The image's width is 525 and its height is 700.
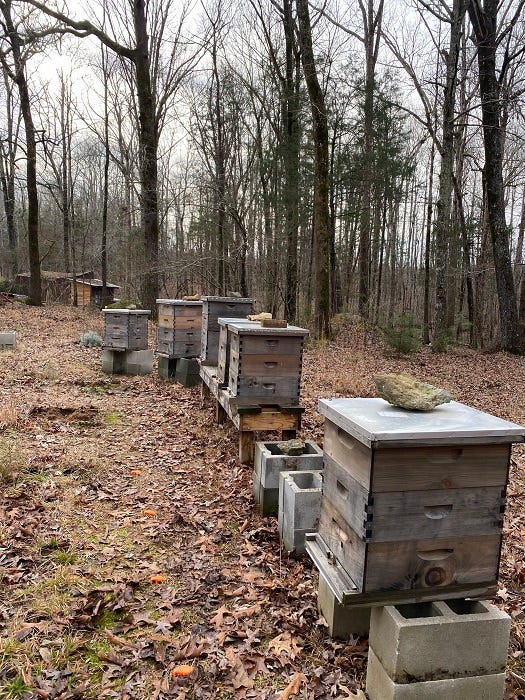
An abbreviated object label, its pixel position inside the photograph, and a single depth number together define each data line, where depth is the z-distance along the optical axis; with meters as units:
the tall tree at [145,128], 14.80
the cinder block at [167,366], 9.93
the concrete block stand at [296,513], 3.94
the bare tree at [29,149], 18.33
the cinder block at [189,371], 9.70
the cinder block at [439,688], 2.42
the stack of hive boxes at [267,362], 5.50
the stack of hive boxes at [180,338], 9.40
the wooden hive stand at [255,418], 5.60
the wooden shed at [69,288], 27.27
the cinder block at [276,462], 4.67
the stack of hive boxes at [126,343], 10.05
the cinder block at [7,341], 12.11
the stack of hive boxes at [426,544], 2.39
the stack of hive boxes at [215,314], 7.80
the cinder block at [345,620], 3.12
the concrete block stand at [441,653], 2.40
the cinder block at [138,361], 10.41
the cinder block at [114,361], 10.42
